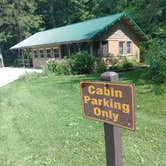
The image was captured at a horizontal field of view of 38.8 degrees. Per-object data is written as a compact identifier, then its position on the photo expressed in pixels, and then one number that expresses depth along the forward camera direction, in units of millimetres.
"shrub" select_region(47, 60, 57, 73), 16861
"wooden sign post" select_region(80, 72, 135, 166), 2053
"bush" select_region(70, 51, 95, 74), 16578
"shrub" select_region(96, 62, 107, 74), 16250
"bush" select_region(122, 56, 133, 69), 17488
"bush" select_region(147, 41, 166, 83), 9039
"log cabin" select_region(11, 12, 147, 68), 18562
